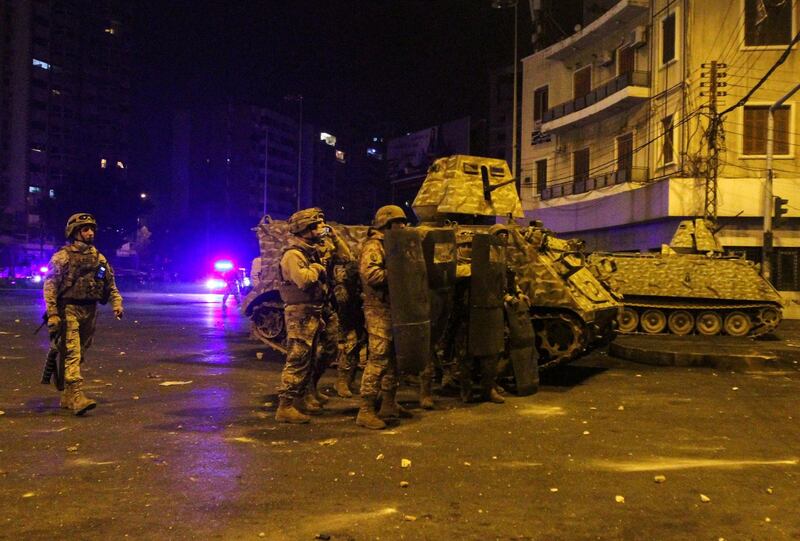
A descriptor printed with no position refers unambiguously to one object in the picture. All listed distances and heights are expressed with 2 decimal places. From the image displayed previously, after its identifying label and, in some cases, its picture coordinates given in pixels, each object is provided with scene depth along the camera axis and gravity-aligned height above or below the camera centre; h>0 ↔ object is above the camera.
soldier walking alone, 7.38 -0.32
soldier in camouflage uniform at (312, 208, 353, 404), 7.93 +0.07
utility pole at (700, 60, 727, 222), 22.92 +4.29
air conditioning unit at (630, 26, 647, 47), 26.56 +8.76
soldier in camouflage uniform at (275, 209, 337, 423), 7.07 -0.34
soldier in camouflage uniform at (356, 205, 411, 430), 7.04 -0.65
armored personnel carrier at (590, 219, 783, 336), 17.56 -0.38
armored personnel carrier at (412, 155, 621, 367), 10.08 +0.26
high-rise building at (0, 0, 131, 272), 66.97 +16.76
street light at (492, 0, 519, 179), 29.83 +11.29
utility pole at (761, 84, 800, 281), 20.70 +1.87
